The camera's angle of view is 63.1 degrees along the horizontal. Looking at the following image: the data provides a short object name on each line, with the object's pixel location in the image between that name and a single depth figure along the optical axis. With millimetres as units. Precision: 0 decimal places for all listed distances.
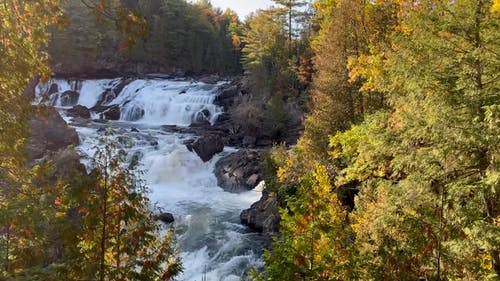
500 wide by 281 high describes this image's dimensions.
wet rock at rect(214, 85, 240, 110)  39806
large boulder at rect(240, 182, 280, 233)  17734
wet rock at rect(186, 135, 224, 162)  28000
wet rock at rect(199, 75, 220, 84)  48406
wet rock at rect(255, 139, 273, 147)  30969
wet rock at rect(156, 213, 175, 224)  18781
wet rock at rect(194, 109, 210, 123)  38219
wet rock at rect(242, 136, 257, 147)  31314
